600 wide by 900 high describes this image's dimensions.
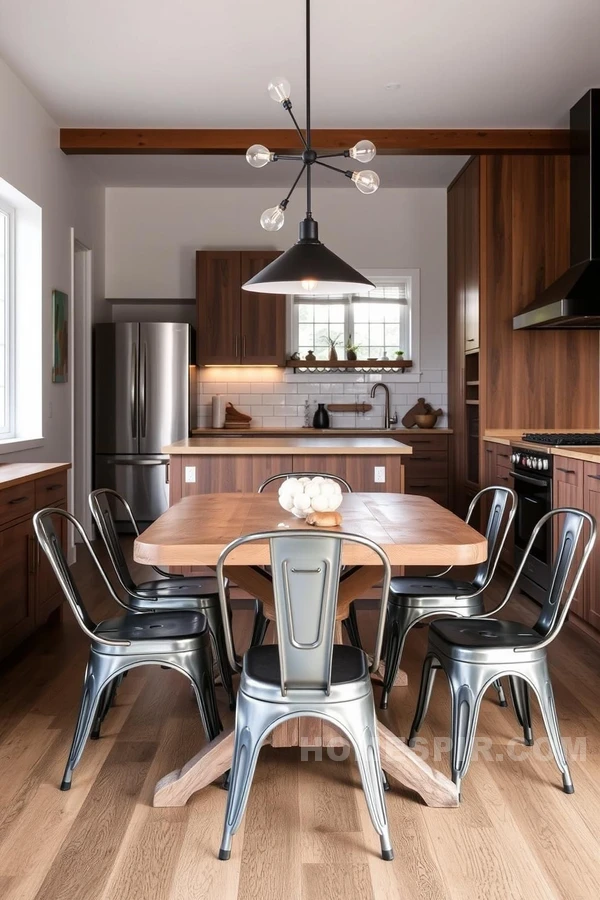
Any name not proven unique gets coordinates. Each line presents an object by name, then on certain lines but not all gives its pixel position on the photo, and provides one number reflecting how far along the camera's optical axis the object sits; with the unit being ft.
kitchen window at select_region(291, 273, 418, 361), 24.68
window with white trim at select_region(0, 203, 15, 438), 16.35
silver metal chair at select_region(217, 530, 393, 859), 6.47
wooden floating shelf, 23.89
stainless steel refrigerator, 22.21
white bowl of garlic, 8.54
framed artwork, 18.01
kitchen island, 15.05
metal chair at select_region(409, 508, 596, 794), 7.74
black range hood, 15.42
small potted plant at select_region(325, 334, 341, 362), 24.04
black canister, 23.66
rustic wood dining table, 7.43
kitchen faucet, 23.91
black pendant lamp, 9.77
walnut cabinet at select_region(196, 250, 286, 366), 23.06
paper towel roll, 23.66
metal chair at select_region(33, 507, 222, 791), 7.86
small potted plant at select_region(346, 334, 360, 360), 24.12
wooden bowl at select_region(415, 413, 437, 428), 23.32
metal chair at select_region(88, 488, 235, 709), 9.67
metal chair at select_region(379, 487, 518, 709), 9.65
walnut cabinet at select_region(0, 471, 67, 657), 11.13
